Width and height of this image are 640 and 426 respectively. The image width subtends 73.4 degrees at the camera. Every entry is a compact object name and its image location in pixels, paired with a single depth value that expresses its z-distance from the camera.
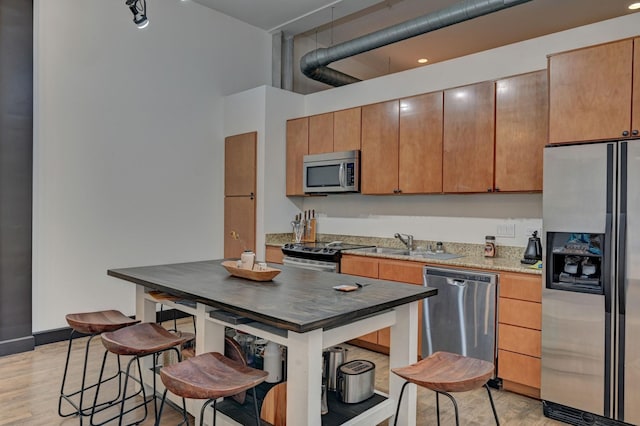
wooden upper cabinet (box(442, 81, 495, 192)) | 3.38
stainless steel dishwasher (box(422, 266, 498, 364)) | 3.02
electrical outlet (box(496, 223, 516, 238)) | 3.54
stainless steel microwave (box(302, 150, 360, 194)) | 4.29
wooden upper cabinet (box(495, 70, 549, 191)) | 3.11
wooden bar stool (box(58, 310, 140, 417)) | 2.49
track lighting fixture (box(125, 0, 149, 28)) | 2.77
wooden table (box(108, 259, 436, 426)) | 1.76
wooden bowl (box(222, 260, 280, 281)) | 2.41
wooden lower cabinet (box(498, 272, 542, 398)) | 2.82
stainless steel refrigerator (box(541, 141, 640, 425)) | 2.40
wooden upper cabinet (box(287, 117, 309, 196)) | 4.75
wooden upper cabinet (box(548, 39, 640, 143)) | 2.48
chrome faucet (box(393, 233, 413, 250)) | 4.17
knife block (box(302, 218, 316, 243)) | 4.98
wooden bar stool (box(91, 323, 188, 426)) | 2.10
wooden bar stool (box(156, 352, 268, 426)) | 1.63
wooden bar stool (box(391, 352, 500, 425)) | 1.70
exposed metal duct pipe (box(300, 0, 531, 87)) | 3.69
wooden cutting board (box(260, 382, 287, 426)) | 2.13
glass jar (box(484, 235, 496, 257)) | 3.55
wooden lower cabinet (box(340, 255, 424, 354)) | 3.45
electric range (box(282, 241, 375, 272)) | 4.02
